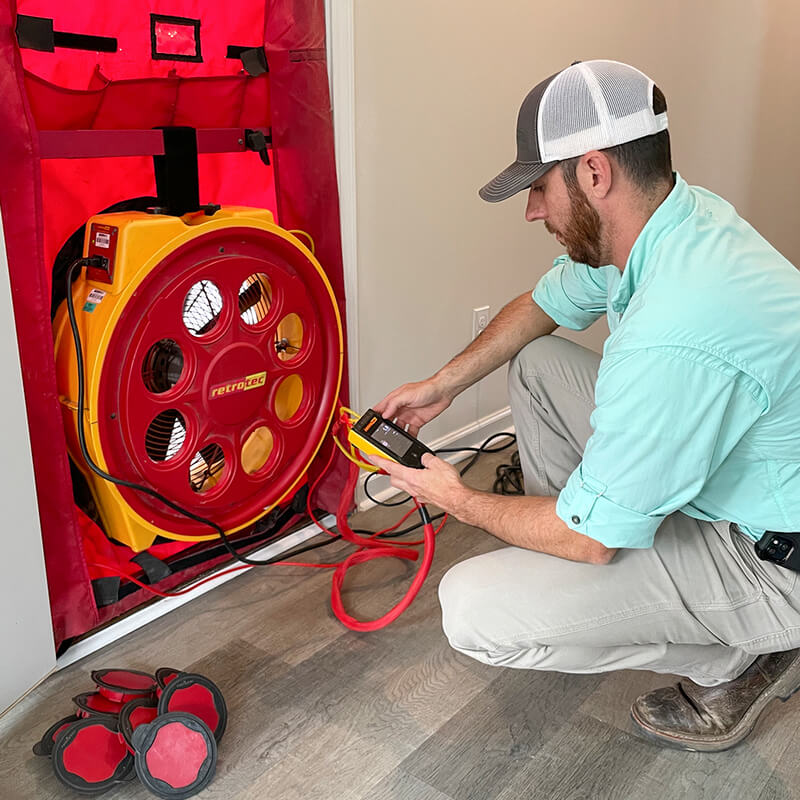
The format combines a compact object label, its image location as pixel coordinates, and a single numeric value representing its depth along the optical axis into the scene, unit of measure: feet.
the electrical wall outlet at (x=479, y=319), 8.70
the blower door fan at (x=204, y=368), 5.34
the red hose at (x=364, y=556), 5.61
